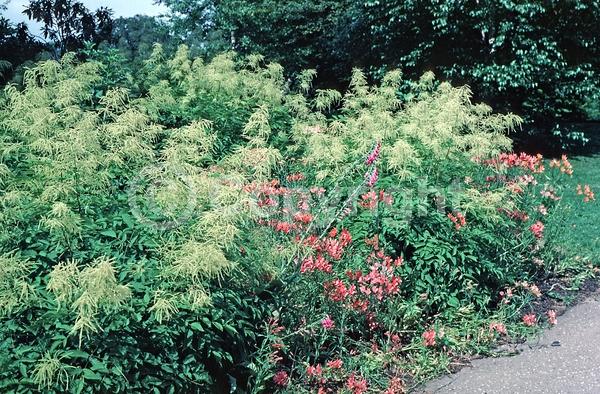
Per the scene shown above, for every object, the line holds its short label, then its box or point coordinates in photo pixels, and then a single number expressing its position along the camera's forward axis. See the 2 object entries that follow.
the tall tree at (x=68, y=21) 9.57
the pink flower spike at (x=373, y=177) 3.85
